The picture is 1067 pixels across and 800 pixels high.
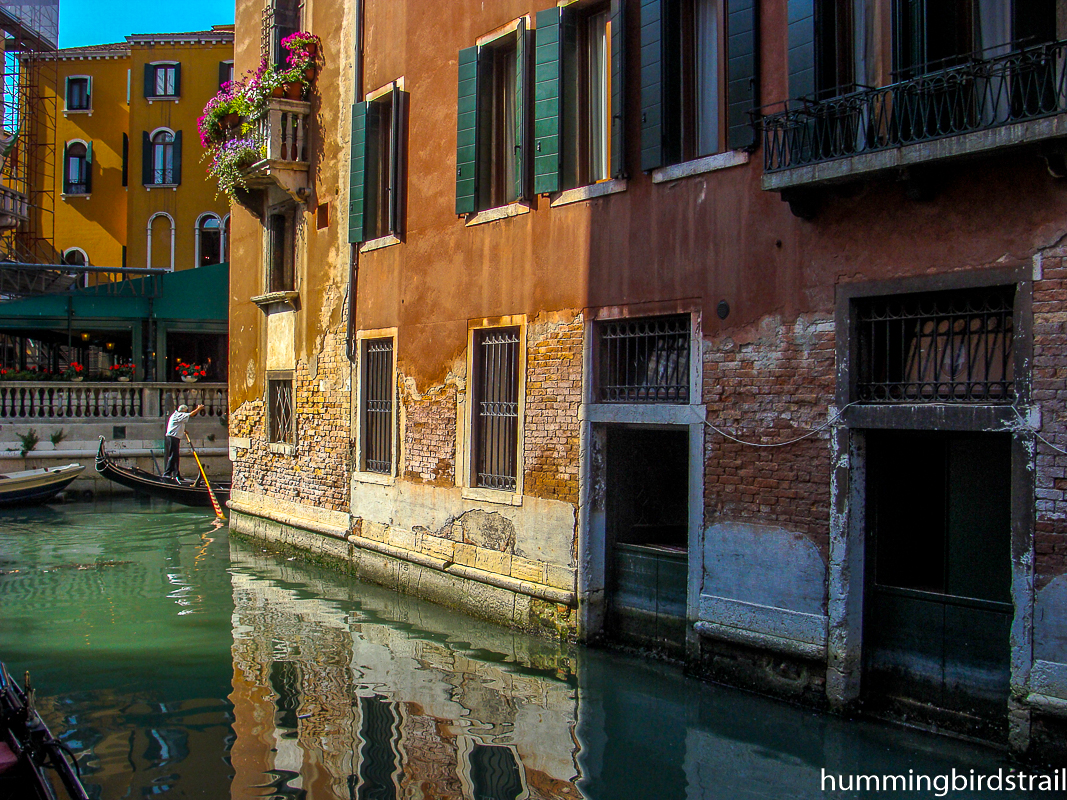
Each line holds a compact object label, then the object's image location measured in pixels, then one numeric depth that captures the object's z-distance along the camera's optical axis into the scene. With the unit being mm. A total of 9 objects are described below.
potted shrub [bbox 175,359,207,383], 21531
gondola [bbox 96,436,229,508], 17562
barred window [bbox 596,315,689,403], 7590
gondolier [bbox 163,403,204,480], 18984
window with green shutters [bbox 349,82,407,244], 11336
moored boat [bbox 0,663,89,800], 4156
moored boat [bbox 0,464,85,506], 17688
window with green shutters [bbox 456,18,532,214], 9484
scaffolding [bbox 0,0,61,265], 27422
